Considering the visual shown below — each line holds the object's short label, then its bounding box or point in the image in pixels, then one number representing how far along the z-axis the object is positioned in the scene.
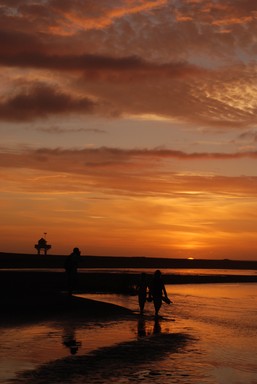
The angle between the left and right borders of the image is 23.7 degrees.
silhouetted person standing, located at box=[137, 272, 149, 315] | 29.28
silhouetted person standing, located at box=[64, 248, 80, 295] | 32.19
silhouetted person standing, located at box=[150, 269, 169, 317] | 27.19
